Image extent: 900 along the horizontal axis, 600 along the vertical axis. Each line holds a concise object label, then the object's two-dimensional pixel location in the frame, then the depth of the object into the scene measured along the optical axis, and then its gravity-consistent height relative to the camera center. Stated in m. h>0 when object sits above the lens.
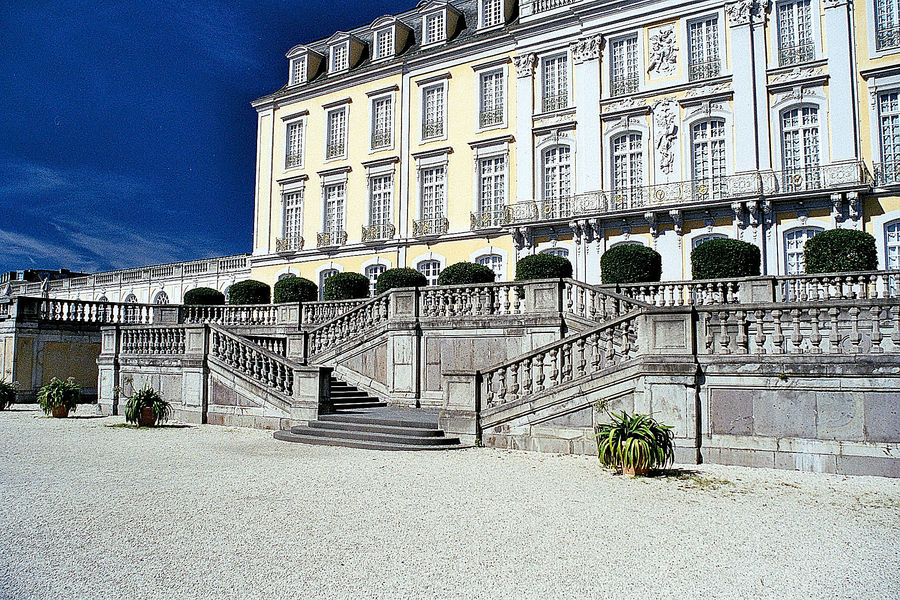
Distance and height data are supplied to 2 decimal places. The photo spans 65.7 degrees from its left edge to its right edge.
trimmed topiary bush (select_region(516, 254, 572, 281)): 21.16 +3.17
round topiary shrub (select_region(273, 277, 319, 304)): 26.44 +3.07
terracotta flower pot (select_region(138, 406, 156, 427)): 15.70 -1.06
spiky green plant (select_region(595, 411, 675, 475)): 9.46 -1.02
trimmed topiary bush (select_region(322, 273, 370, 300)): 24.64 +2.98
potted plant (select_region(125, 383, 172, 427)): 15.69 -0.85
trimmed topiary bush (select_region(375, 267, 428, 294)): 22.83 +3.01
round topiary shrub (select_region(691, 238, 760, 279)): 19.11 +3.06
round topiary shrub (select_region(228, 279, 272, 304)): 27.62 +3.13
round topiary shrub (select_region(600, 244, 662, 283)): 20.23 +3.12
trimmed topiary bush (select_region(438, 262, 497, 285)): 21.47 +3.00
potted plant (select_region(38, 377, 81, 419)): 17.58 -0.69
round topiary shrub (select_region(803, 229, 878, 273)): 17.56 +3.03
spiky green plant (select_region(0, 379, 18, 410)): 19.46 -0.65
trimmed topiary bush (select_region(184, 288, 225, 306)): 28.02 +3.00
